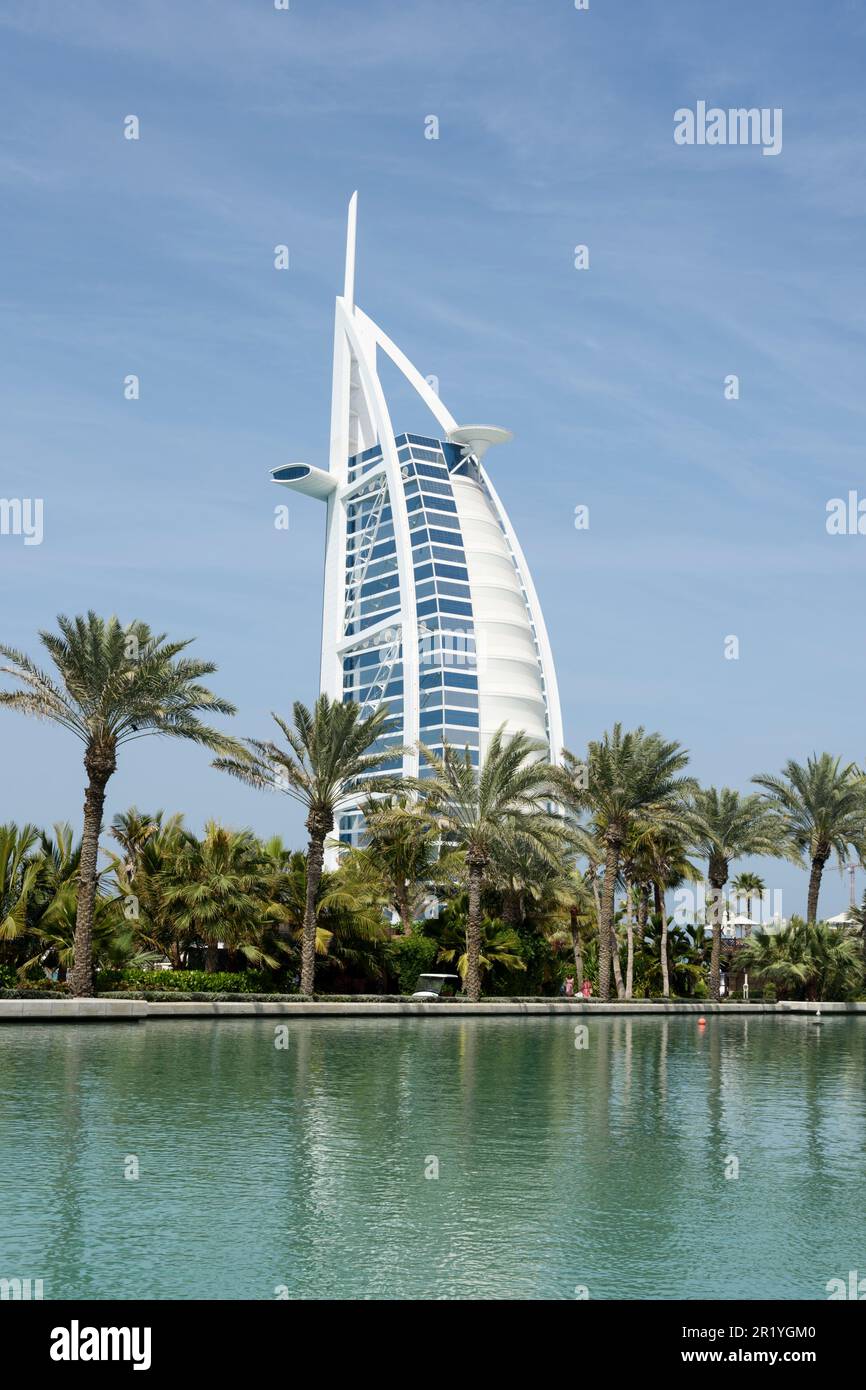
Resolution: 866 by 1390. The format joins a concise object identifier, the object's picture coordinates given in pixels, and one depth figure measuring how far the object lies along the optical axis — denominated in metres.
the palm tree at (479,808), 38.94
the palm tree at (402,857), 42.66
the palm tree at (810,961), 51.59
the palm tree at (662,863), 49.41
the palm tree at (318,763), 35.81
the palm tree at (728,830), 49.19
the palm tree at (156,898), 35.19
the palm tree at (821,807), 52.06
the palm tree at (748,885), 73.62
